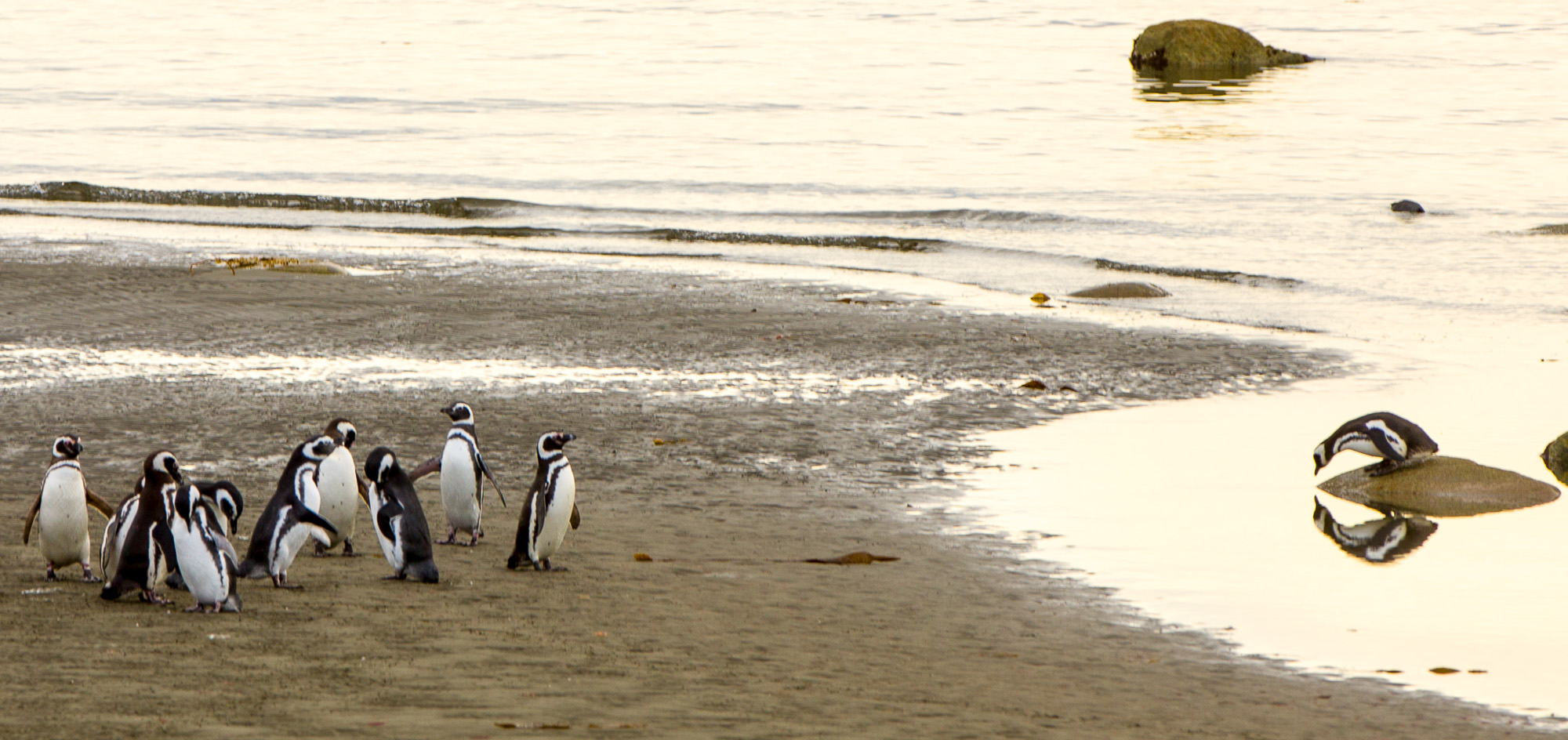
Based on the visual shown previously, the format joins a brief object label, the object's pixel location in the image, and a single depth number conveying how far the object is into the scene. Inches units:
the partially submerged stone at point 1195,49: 4126.5
